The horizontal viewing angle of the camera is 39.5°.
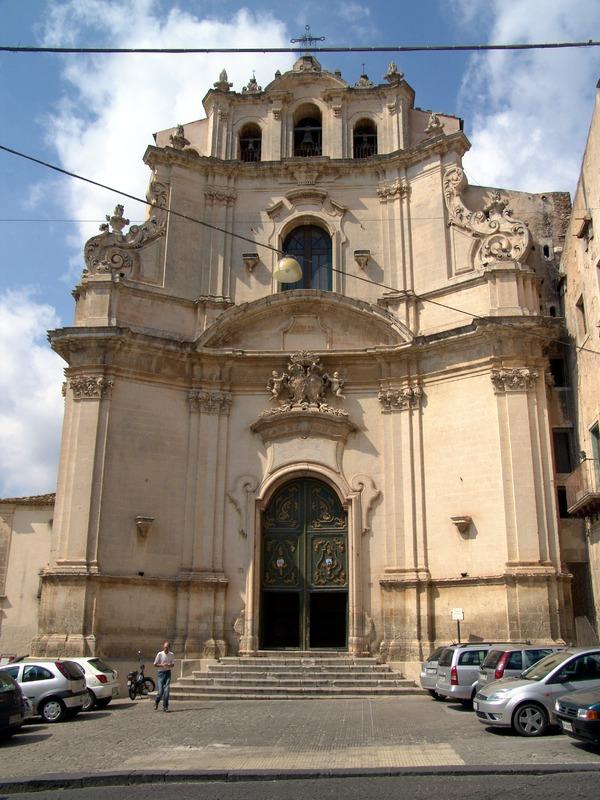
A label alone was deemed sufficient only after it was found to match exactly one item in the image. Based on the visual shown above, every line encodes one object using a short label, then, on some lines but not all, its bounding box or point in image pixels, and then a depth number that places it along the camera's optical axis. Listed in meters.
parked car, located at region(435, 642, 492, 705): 16.36
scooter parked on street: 19.39
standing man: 16.59
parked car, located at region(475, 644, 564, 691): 14.88
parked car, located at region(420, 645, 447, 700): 17.81
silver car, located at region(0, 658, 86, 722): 16.02
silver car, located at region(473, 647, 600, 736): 12.42
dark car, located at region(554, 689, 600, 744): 10.41
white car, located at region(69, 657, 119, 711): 17.59
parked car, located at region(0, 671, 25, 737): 13.16
